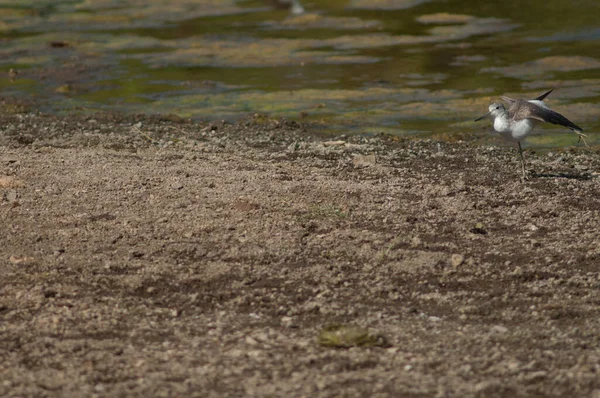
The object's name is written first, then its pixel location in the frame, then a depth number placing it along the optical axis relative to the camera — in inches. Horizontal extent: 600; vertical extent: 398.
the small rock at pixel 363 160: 620.4
